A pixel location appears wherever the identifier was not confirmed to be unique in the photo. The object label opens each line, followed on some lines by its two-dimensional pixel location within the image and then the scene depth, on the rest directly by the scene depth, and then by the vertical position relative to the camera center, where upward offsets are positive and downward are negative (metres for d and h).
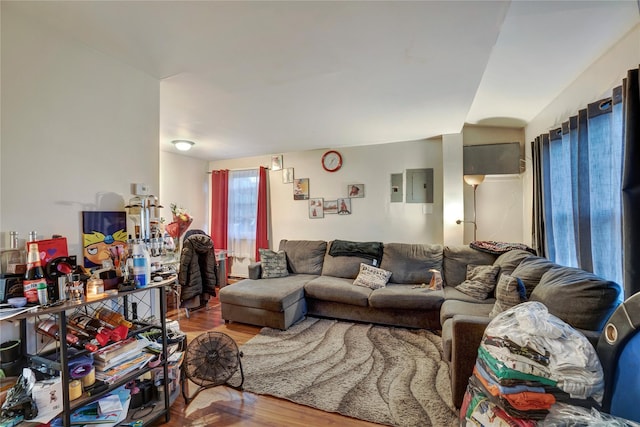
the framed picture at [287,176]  4.73 +0.69
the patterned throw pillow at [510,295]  1.92 -0.60
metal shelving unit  1.18 -0.65
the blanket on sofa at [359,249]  3.58 -0.48
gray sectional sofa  1.58 -0.82
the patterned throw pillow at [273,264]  3.62 -0.67
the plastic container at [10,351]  1.23 -0.62
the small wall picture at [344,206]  4.38 +0.13
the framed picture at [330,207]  4.46 +0.12
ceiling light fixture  3.75 +1.02
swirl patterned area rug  1.72 -1.24
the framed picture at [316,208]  4.55 +0.11
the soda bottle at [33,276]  1.18 -0.26
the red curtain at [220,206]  5.03 +0.18
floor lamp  3.28 +0.41
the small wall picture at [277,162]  4.79 +0.94
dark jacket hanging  3.23 -0.69
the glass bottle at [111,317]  1.48 -0.56
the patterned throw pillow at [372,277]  3.19 -0.77
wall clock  4.42 +0.89
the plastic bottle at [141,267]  1.51 -0.29
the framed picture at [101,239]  1.59 -0.13
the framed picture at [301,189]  4.64 +0.45
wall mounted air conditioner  3.47 +0.70
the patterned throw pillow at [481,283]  2.62 -0.70
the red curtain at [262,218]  4.79 -0.05
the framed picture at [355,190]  4.31 +0.38
